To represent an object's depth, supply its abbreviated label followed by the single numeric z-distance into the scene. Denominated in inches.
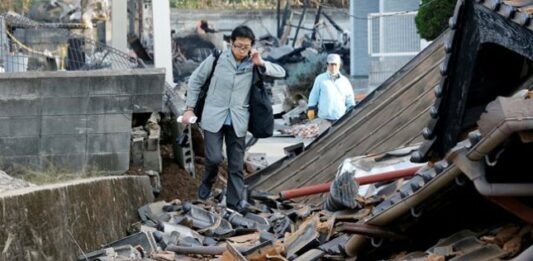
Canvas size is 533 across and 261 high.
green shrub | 917.2
